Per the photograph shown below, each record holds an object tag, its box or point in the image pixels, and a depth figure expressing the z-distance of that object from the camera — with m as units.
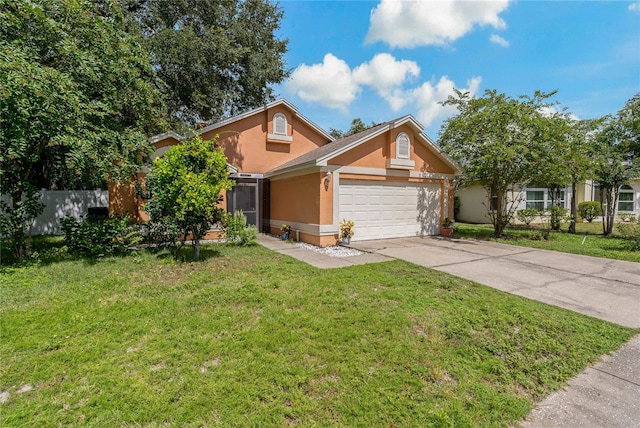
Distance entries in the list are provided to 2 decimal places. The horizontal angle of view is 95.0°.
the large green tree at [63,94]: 6.22
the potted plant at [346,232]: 10.54
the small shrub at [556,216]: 15.29
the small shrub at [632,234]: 9.95
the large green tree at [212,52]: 14.28
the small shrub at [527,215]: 16.29
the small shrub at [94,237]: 8.18
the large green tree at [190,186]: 7.21
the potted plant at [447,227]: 13.11
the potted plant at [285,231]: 12.13
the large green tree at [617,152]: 12.79
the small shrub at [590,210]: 19.25
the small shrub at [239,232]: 9.59
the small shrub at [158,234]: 8.38
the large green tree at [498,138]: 11.29
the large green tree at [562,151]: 11.16
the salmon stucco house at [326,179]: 10.70
